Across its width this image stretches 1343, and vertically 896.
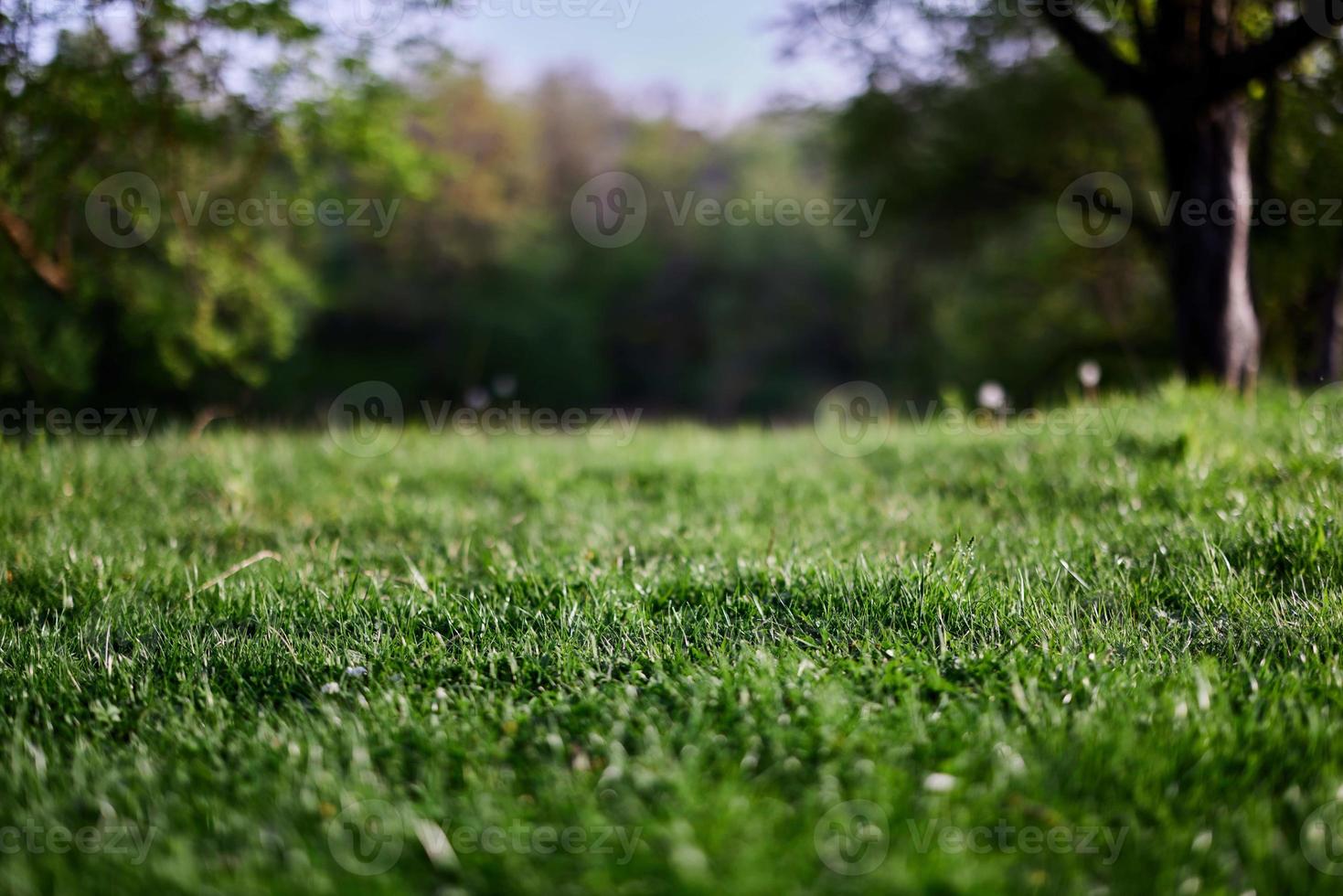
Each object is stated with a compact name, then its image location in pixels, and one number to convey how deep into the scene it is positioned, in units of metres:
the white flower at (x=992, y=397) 6.56
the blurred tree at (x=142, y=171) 7.21
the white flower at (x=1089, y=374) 6.26
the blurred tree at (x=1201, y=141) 6.74
